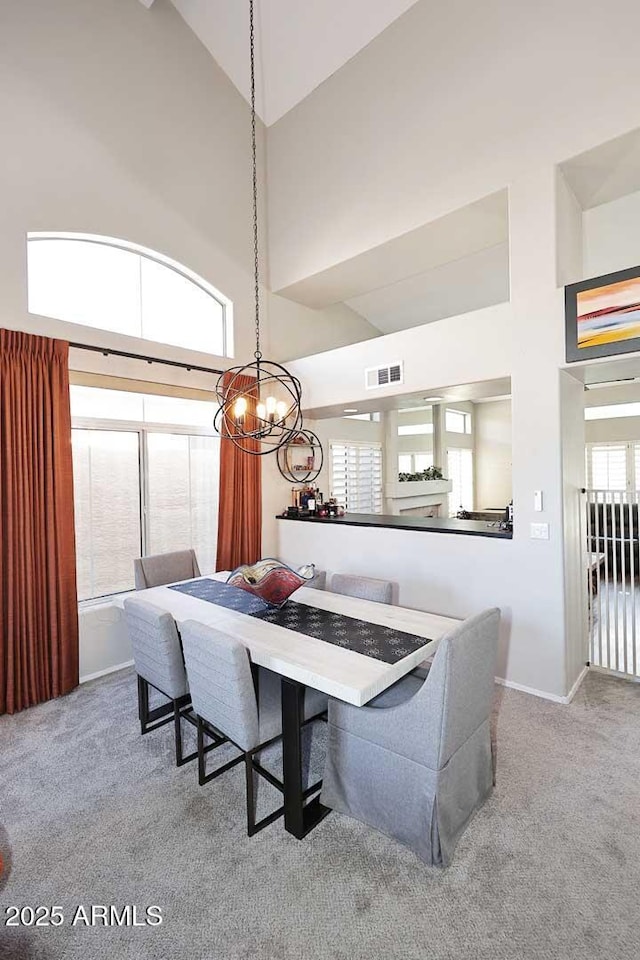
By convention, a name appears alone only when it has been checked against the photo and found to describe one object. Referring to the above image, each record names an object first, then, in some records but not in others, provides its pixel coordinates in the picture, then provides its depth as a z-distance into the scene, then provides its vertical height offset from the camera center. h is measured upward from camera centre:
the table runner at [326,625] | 2.18 -0.78
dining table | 1.94 -0.78
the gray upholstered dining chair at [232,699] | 1.95 -0.98
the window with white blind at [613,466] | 7.67 +0.14
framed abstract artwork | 2.76 +0.98
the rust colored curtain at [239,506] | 4.66 -0.26
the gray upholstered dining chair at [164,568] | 3.52 -0.68
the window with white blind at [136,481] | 3.79 +0.02
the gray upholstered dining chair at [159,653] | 2.40 -0.91
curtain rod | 3.61 +1.07
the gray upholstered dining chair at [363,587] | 2.97 -0.72
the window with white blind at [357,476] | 6.35 +0.04
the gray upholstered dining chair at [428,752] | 1.75 -1.13
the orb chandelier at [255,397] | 4.56 +0.90
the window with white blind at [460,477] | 9.12 +0.00
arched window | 3.56 +1.67
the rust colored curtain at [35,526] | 3.14 -0.29
